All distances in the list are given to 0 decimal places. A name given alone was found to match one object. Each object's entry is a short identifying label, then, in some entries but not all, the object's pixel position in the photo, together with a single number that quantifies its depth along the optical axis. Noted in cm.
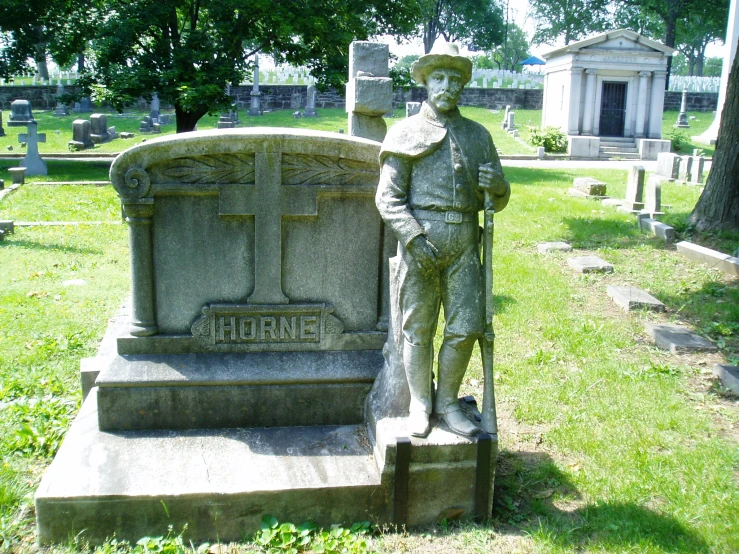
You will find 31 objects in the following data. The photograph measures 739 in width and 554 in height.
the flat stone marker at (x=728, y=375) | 556
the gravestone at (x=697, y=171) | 1712
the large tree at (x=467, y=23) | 5478
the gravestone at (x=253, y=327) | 376
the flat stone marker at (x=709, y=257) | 890
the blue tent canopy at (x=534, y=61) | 5799
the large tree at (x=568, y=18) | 5409
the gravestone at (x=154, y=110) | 3070
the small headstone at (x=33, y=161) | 1770
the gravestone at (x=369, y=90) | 548
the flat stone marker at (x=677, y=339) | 642
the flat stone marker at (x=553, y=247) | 1016
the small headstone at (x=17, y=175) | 1571
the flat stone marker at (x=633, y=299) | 754
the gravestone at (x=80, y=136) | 2318
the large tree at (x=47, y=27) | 1867
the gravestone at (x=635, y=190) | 1334
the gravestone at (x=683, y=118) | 3312
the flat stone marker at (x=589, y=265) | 908
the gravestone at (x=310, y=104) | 3275
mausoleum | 2697
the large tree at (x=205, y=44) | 1706
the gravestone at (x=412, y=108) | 1457
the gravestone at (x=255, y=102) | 3381
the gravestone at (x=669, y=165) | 1792
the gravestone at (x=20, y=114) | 2888
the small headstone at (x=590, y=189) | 1501
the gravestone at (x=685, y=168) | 1739
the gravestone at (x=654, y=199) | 1280
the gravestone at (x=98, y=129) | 2523
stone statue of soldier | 354
